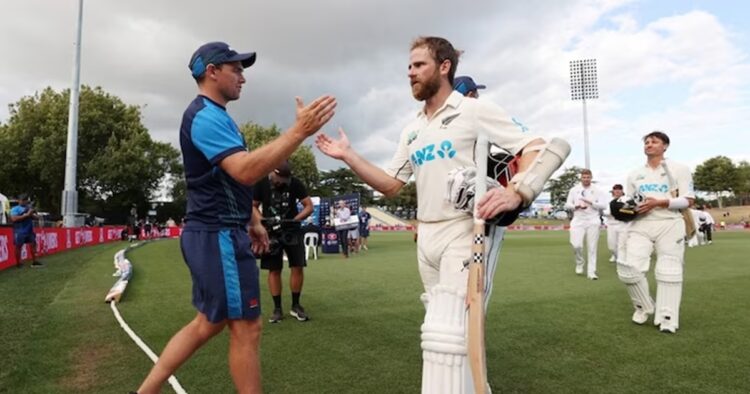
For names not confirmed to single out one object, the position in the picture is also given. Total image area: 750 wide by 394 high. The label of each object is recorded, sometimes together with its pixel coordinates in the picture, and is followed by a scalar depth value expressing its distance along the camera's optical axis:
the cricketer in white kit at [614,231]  11.75
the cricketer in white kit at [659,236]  5.65
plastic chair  17.28
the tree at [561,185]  93.88
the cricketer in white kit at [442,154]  2.50
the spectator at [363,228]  22.53
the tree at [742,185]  78.38
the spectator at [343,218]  18.02
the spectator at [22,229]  12.84
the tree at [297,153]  59.73
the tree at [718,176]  79.00
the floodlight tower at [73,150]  23.35
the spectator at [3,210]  23.23
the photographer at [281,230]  6.59
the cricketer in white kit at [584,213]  11.10
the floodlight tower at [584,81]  54.69
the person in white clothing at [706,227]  22.79
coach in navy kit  2.76
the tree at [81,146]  39.84
